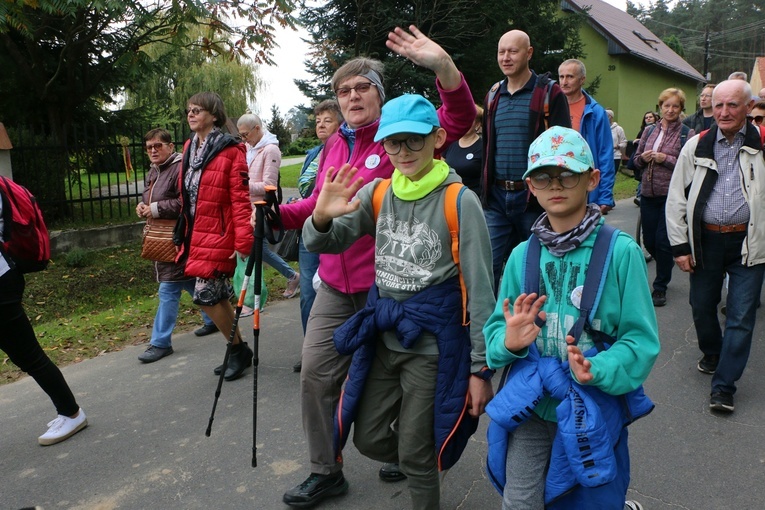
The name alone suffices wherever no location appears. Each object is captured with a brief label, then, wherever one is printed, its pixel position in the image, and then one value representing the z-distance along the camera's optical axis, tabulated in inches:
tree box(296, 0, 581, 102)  501.7
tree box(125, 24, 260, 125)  1208.2
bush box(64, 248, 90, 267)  372.5
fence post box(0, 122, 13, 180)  347.9
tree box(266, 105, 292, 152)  1770.7
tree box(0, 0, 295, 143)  347.6
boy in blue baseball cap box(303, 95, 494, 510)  101.0
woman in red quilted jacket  183.8
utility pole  1624.4
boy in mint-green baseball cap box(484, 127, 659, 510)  80.8
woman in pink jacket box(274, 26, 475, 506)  119.4
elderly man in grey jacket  159.6
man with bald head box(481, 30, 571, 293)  171.6
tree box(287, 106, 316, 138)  2269.4
